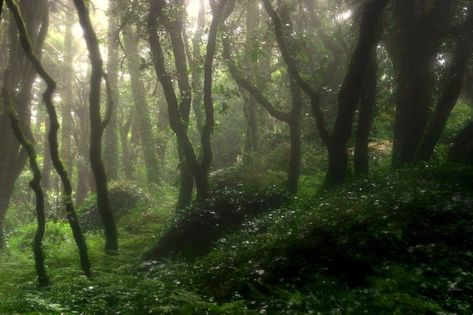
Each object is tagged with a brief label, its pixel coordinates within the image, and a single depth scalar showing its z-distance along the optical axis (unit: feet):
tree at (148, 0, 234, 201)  39.22
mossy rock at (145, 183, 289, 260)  32.09
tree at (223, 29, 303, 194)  43.78
